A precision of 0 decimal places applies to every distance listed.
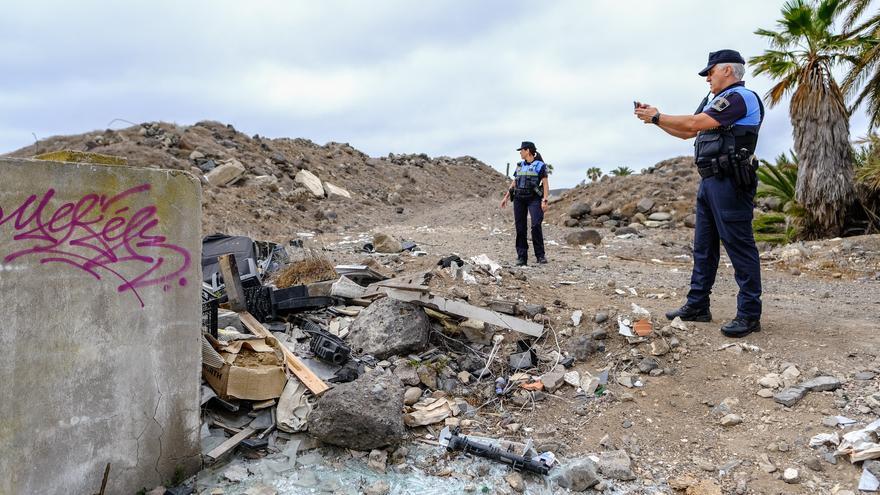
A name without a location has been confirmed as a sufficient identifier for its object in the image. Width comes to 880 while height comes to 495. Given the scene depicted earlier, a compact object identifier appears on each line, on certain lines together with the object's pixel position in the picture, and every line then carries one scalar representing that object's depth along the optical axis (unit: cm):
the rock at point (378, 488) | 294
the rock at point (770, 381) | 360
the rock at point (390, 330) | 433
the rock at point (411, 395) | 381
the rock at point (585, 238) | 1206
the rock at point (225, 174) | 1661
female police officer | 790
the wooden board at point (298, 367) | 367
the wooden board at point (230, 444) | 313
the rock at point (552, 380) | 402
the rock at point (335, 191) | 2020
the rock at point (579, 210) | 1712
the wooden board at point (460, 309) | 441
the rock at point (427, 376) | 404
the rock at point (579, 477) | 301
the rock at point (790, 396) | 340
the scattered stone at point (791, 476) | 289
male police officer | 394
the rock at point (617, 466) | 309
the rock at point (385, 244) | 884
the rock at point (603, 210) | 1697
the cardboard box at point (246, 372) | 344
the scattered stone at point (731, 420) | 340
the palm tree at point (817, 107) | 1110
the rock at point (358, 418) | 321
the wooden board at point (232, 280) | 434
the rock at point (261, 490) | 293
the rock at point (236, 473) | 306
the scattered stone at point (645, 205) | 1631
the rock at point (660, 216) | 1569
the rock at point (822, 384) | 346
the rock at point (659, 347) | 411
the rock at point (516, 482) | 300
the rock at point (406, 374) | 400
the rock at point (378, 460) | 316
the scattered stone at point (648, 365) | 403
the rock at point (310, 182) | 1933
